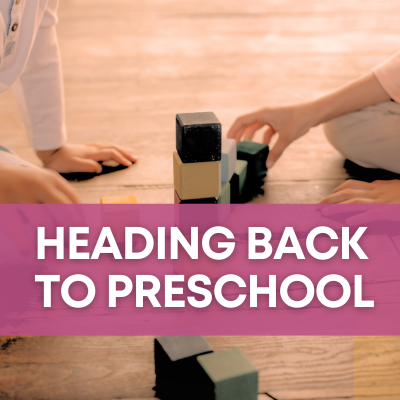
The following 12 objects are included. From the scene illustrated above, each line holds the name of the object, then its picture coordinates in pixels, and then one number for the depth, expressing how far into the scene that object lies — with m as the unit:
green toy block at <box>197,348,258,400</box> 0.70
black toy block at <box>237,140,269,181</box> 1.33
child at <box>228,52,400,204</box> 1.37
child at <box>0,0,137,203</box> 1.04
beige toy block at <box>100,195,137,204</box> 1.12
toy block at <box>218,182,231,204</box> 1.15
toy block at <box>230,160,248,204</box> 1.24
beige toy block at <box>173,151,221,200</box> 0.95
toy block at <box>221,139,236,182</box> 1.16
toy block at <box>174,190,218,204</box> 0.97
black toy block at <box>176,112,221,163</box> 0.92
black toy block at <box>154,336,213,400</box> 0.74
